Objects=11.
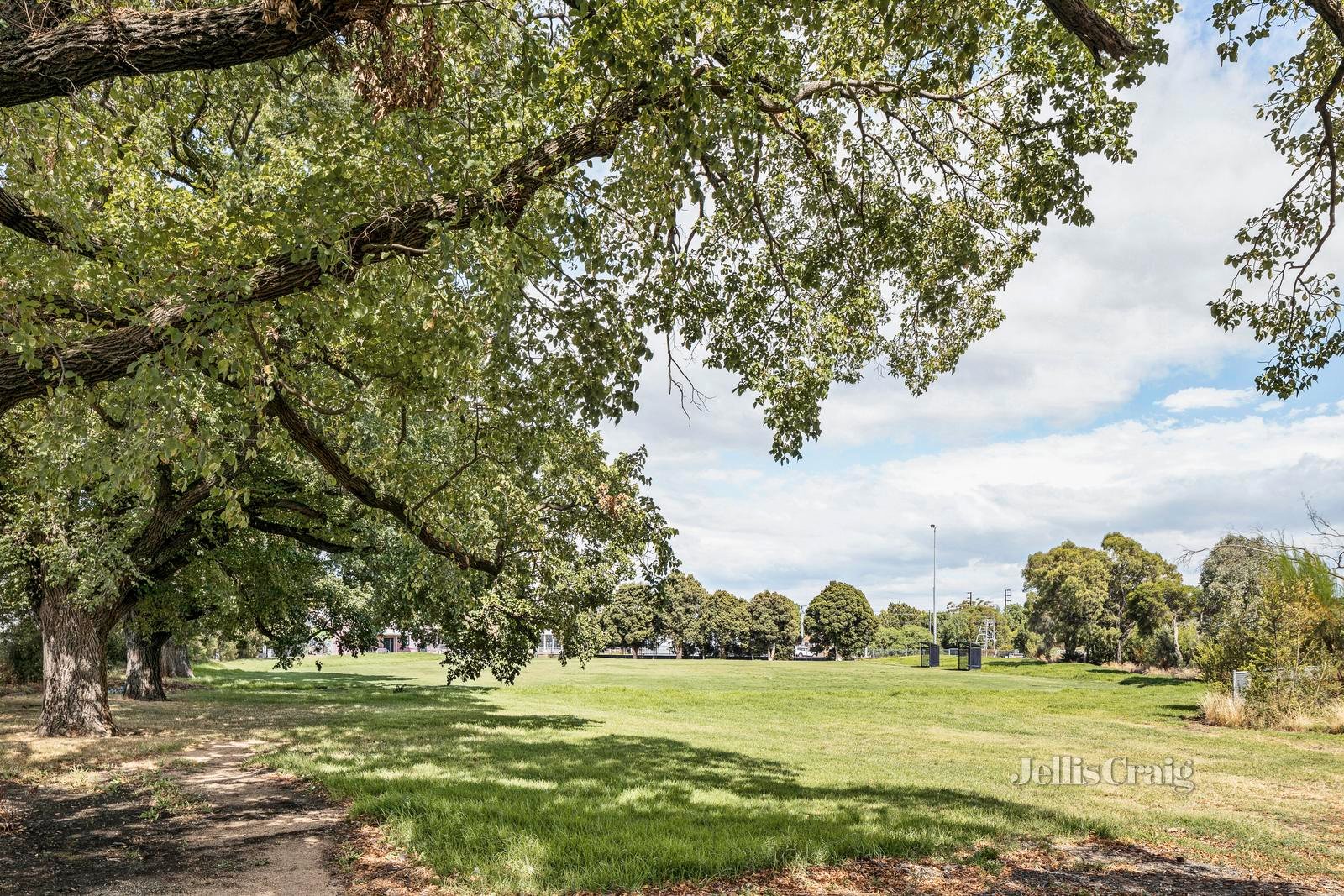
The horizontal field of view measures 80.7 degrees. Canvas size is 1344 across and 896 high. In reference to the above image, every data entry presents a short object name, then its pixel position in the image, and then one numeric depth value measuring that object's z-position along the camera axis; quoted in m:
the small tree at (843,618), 87.94
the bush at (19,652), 28.88
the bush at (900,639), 105.06
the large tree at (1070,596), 60.34
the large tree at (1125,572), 61.78
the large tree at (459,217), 6.57
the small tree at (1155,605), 51.62
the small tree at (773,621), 89.62
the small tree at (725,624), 89.31
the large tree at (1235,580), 23.27
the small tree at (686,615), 86.25
